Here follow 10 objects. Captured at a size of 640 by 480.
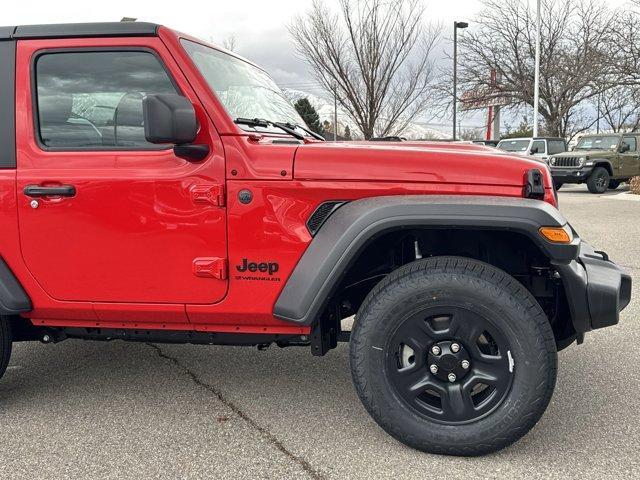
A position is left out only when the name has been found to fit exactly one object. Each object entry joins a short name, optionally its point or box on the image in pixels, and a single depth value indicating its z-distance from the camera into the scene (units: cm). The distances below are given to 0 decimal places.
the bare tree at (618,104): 2208
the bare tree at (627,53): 1931
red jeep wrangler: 242
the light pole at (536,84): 2223
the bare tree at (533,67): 2659
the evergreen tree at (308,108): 1902
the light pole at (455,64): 2712
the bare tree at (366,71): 1425
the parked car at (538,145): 1791
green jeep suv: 1612
